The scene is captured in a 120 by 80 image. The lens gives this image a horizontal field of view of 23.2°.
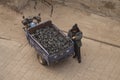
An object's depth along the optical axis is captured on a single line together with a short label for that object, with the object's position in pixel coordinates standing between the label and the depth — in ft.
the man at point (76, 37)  37.76
